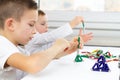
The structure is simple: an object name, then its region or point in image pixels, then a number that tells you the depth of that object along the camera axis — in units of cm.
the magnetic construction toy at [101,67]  102
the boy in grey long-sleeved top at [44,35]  143
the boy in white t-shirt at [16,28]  96
